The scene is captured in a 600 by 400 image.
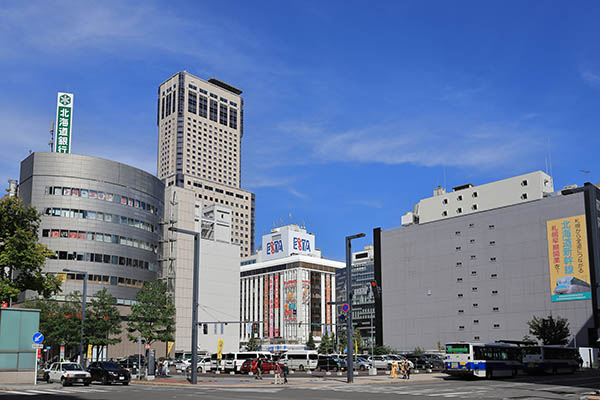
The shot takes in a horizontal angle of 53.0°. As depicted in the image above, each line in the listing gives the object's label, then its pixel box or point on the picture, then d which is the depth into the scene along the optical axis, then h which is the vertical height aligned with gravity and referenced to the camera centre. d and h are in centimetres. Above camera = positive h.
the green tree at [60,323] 7425 -163
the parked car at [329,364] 7336 -665
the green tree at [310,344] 17040 -986
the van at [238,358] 6950 -560
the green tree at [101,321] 7512 -143
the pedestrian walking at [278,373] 4396 -463
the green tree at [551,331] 9694 -363
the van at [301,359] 7544 -632
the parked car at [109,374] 4428 -467
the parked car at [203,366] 7631 -708
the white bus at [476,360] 4978 -427
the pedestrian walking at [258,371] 5092 -514
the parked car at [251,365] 6781 -635
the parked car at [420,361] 7738 -678
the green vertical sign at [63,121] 9988 +3125
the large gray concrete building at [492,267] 10712 +823
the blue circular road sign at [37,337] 4022 -184
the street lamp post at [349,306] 4381 +21
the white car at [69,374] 4219 -454
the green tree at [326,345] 15823 -940
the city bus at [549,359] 5778 -507
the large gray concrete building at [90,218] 9150 +1434
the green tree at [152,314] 8225 -64
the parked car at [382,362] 8106 -715
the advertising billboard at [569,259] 10556 +863
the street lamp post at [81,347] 5466 -338
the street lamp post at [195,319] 4027 -64
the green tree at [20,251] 4175 +407
